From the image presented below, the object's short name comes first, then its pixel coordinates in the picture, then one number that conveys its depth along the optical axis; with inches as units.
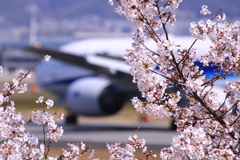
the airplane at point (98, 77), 2191.2
